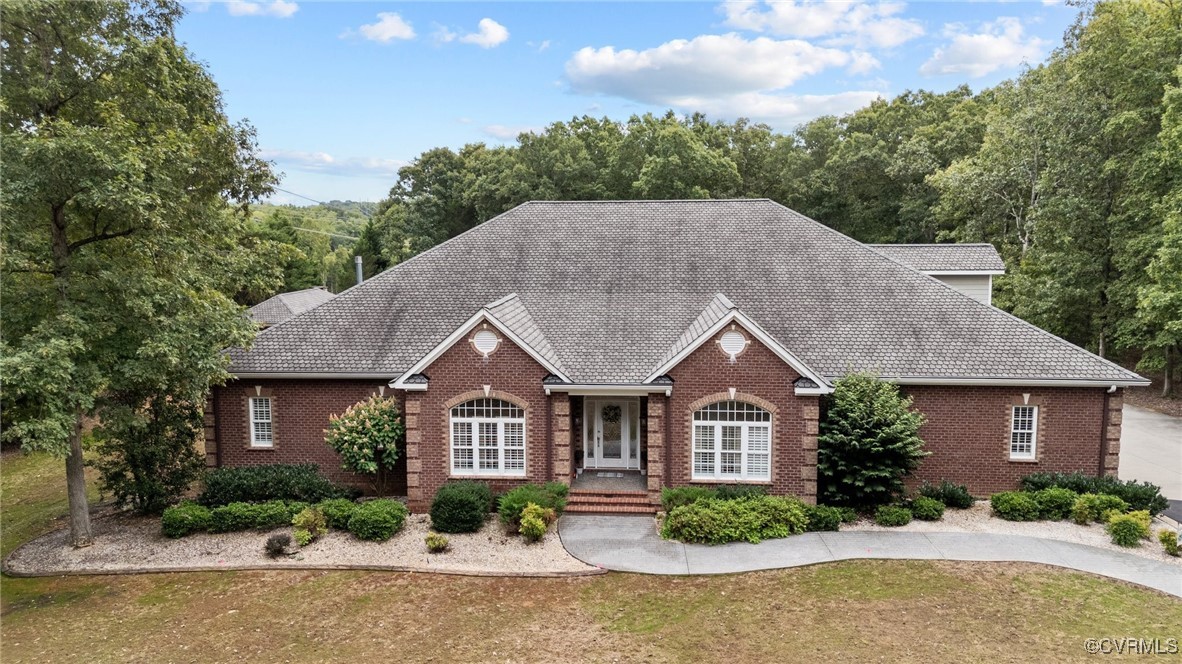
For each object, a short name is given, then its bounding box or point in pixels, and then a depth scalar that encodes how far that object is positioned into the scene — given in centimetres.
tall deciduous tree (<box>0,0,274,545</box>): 1258
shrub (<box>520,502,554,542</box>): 1490
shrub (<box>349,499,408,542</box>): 1518
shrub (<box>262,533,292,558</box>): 1451
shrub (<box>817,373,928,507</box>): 1587
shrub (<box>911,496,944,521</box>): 1599
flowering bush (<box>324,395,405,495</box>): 1695
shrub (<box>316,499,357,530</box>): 1584
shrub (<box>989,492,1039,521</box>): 1602
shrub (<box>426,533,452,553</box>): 1455
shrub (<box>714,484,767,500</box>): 1629
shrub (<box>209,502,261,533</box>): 1584
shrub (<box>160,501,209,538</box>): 1558
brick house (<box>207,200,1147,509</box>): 1675
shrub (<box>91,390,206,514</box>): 1650
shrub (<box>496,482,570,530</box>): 1543
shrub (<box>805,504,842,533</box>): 1560
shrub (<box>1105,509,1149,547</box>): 1447
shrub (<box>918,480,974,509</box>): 1675
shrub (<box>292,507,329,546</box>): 1512
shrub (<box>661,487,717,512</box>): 1616
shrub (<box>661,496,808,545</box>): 1505
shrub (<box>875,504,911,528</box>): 1574
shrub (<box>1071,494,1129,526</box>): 1573
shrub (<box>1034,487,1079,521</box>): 1608
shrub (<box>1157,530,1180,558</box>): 1401
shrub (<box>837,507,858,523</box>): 1596
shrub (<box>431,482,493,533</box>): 1555
